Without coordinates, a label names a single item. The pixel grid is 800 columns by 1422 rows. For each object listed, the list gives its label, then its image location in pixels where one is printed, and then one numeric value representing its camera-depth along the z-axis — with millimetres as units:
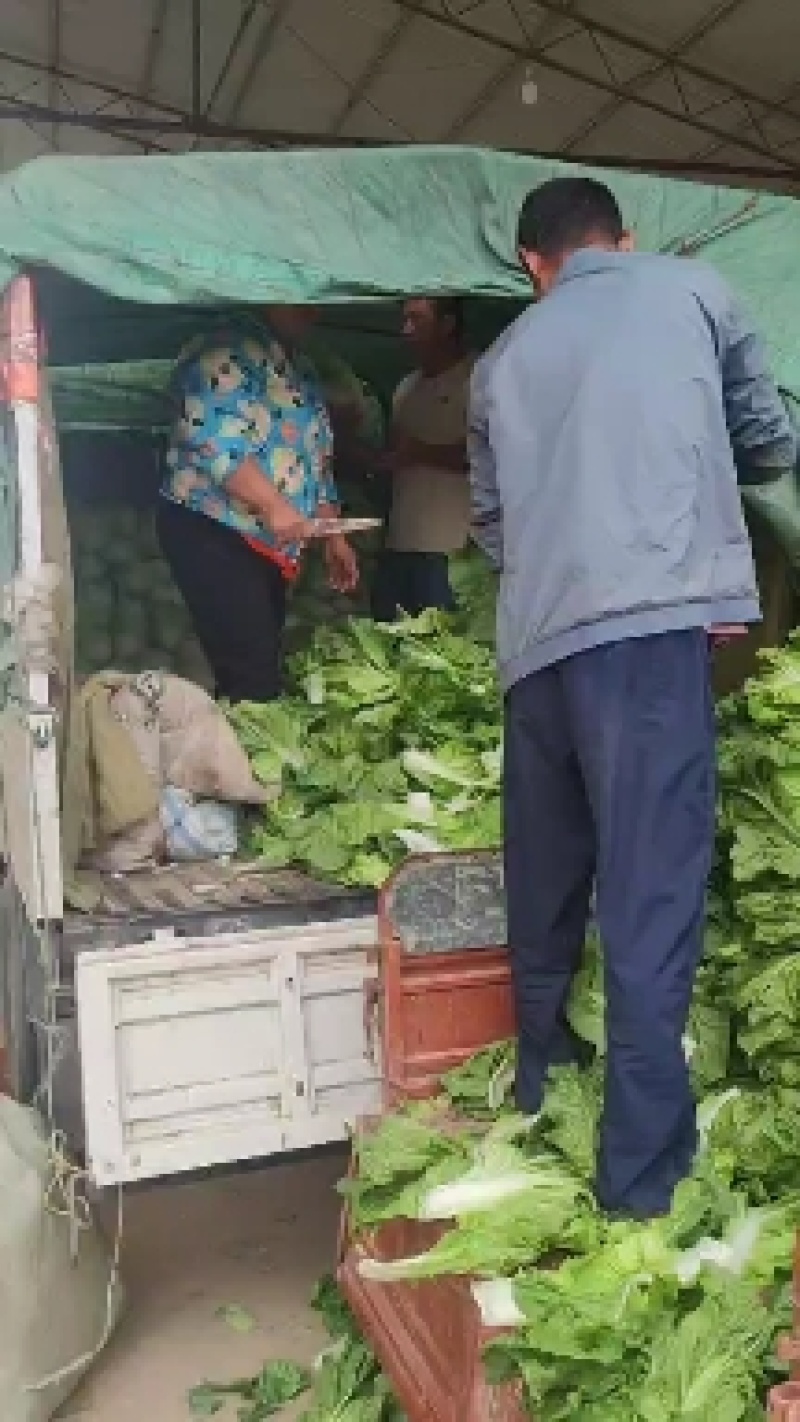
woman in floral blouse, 4309
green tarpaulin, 3426
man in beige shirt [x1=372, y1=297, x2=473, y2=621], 5344
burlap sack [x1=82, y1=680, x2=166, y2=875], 3869
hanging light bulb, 12695
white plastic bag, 4012
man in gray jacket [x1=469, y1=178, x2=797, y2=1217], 2703
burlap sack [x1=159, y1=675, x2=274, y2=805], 4027
